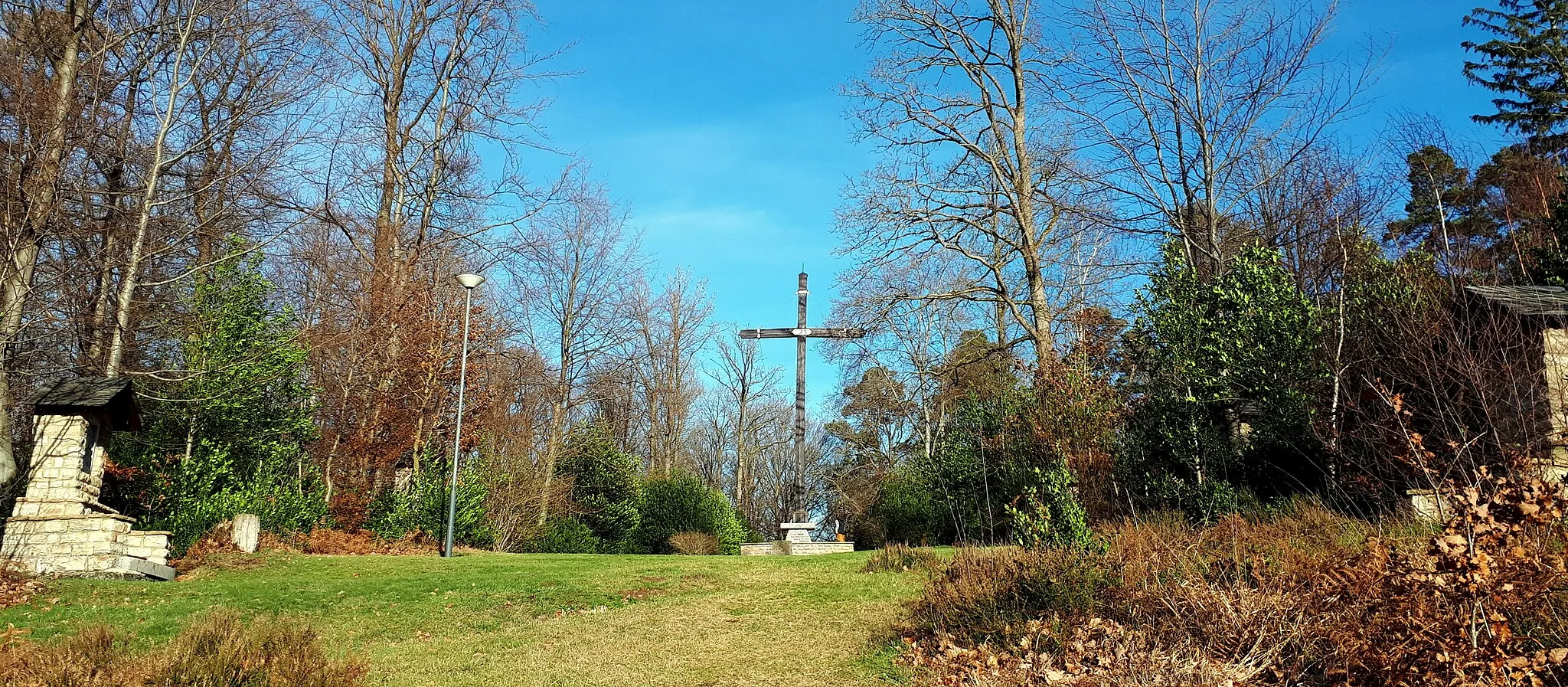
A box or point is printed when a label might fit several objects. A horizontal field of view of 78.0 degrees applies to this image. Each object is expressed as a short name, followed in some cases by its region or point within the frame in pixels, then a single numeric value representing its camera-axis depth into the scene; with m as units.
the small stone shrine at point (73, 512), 11.72
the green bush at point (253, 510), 14.23
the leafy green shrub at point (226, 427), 15.00
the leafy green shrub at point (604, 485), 25.39
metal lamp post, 15.91
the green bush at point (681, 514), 23.81
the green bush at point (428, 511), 18.81
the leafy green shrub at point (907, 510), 20.80
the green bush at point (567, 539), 22.34
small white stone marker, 14.09
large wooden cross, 20.22
